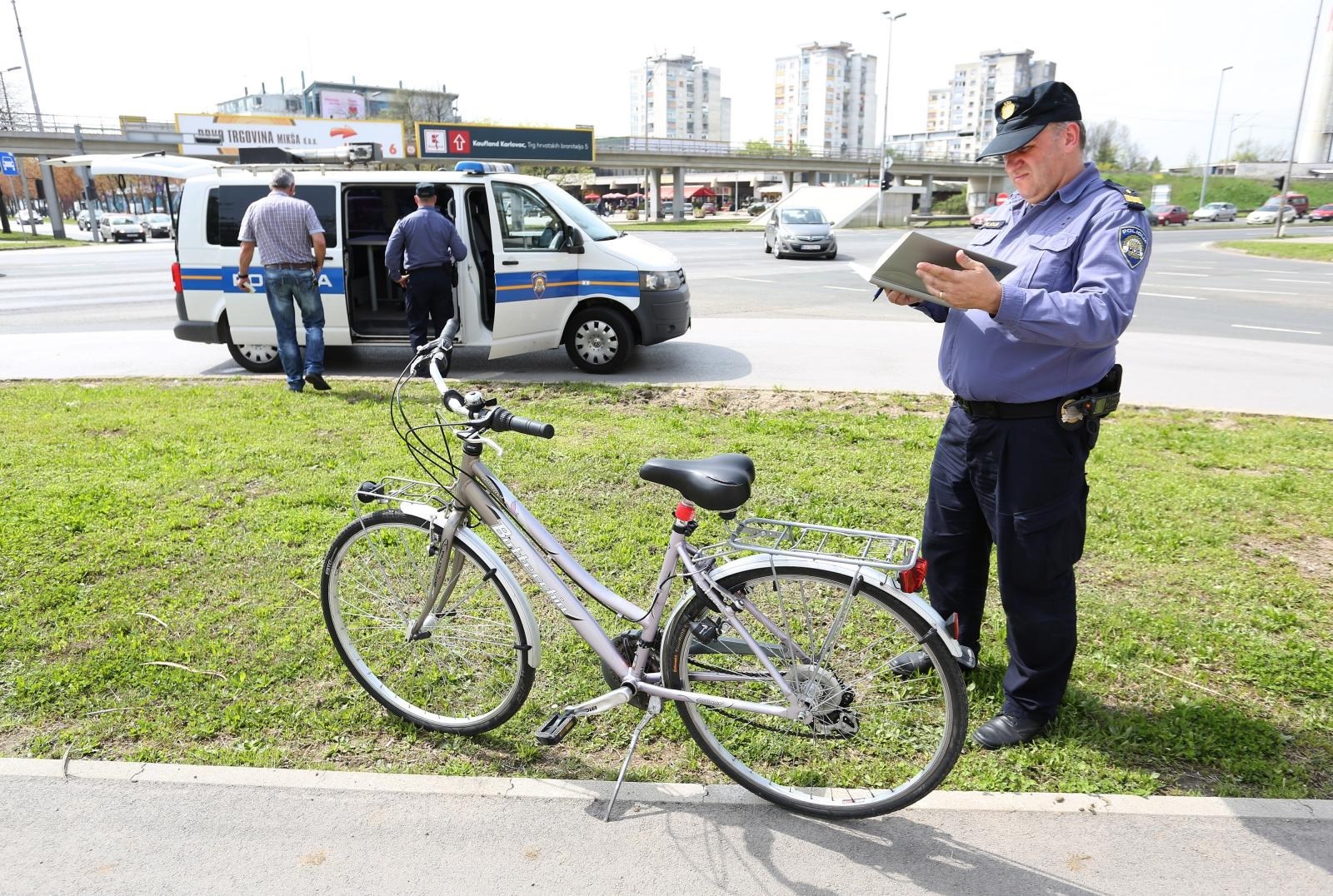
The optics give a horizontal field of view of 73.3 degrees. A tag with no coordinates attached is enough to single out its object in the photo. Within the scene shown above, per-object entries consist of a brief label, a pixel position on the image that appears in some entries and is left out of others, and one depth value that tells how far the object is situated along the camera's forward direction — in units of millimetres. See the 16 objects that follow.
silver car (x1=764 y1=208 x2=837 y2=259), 25672
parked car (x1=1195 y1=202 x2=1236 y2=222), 62750
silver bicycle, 2580
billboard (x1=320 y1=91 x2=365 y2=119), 73125
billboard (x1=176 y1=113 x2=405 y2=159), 47875
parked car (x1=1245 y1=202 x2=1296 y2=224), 56534
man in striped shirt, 7789
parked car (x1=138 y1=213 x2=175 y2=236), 45812
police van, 8719
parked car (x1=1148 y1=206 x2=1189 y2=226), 54062
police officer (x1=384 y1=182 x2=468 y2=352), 8305
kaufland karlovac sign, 48781
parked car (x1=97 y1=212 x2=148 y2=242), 42781
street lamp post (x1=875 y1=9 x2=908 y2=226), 52634
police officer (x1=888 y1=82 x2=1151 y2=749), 2498
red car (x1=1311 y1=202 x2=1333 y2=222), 59547
